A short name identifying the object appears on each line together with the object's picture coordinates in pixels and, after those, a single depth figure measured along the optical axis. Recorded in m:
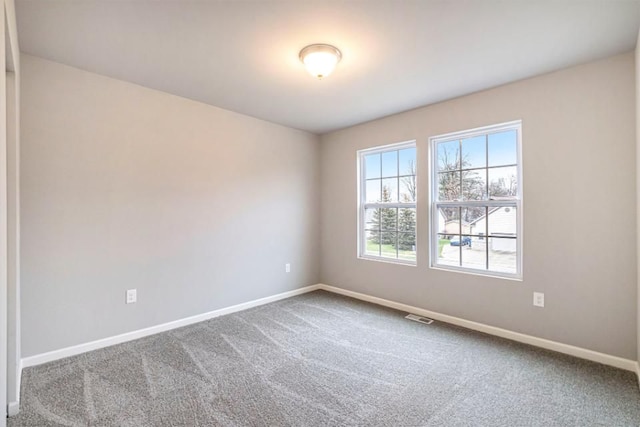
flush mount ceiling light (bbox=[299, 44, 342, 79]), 2.24
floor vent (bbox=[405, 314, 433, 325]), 3.30
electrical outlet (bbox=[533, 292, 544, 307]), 2.73
